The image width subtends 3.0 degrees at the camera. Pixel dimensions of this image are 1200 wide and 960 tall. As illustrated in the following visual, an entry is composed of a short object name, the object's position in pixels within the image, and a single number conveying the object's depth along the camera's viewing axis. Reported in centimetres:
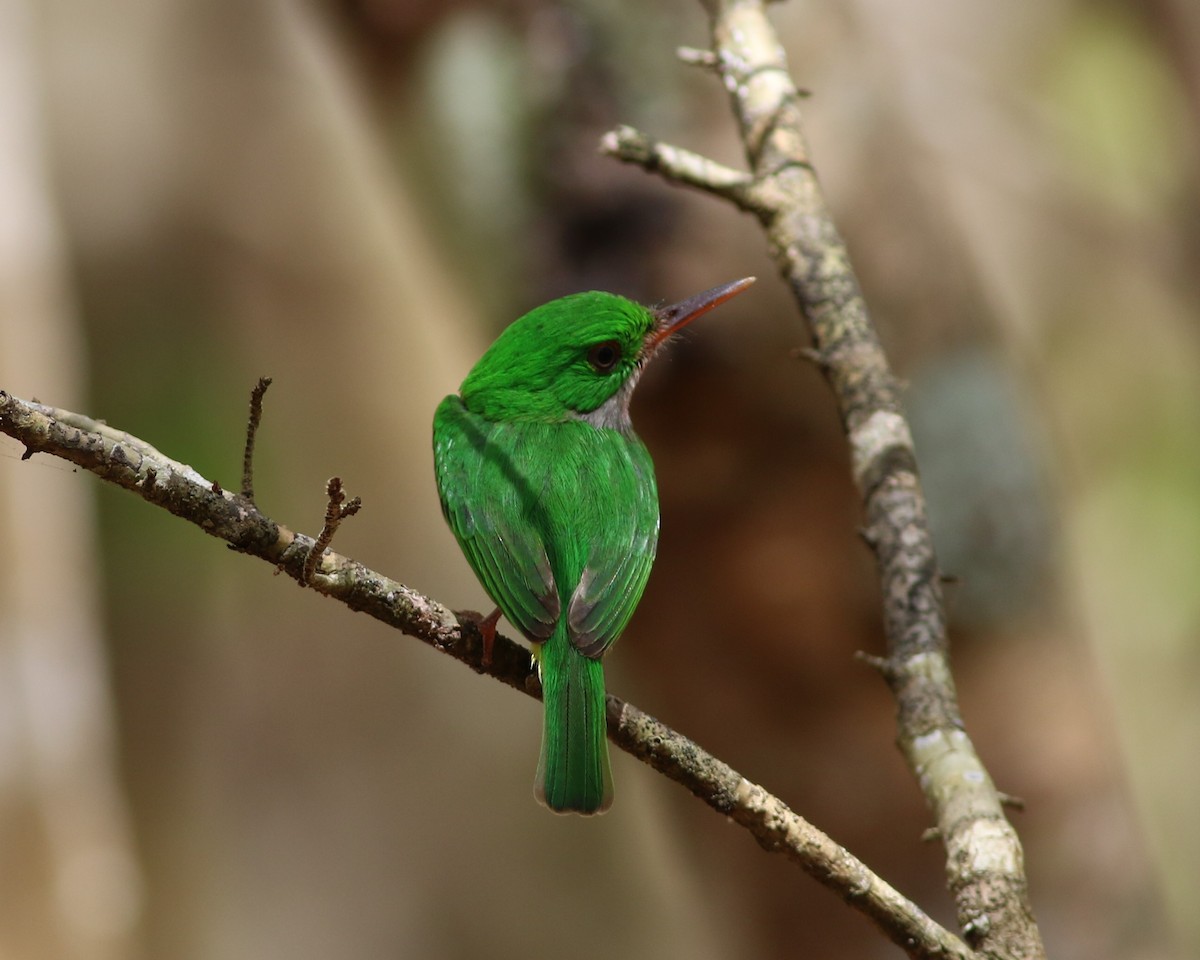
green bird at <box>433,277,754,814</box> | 354
